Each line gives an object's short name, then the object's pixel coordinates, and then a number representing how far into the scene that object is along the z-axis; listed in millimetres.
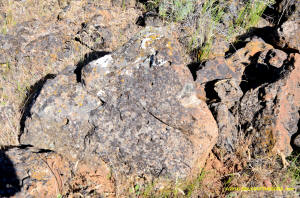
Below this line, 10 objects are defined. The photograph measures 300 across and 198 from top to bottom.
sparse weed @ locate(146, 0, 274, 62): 3879
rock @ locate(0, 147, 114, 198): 2436
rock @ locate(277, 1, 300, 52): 3369
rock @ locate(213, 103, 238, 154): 2909
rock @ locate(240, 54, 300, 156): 2811
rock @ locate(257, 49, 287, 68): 3191
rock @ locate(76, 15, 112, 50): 4078
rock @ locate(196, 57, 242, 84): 3266
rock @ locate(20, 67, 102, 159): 2822
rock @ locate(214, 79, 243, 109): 3070
